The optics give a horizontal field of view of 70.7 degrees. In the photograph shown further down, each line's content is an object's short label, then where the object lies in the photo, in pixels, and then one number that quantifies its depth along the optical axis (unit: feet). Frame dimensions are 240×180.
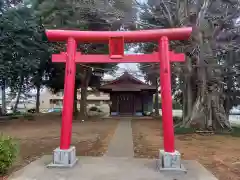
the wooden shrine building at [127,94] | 64.19
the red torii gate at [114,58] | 14.78
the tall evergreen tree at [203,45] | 30.82
